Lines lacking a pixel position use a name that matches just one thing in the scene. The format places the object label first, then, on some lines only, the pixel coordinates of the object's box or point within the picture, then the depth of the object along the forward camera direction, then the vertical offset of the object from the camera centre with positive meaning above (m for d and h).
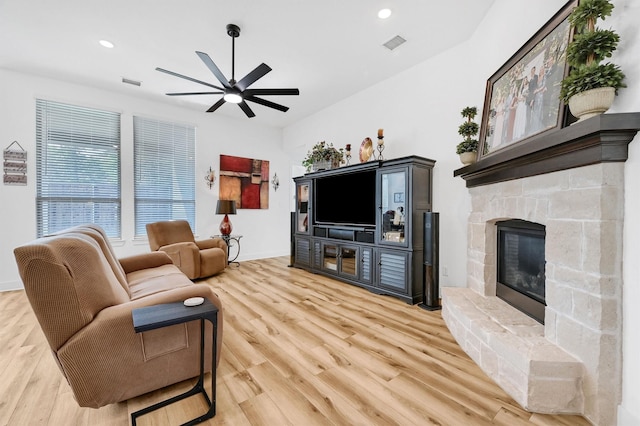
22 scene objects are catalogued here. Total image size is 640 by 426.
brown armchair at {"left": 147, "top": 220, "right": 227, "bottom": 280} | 4.01 -0.64
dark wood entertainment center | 3.18 -0.22
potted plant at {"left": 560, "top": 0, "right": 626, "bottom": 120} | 1.31 +0.72
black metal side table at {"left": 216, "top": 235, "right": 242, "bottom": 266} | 5.18 -0.72
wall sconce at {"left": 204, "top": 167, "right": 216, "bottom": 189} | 5.32 +0.61
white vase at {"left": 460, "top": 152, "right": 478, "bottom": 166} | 2.67 +0.54
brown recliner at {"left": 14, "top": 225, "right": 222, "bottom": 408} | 1.26 -0.63
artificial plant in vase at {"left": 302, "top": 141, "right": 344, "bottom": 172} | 4.43 +0.87
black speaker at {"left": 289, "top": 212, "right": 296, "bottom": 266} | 5.02 -0.57
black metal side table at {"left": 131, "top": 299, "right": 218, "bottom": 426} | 1.26 -0.54
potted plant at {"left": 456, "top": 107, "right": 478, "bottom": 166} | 2.68 +0.71
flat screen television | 3.72 +0.15
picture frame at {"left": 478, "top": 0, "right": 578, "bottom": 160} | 1.74 +0.92
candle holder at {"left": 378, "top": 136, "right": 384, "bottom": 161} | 3.67 +0.91
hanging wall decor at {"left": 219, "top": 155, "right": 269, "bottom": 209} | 5.54 +0.58
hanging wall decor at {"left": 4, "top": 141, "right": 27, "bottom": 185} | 3.73 +0.58
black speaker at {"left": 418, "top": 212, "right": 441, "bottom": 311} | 2.98 -0.60
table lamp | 4.98 -0.04
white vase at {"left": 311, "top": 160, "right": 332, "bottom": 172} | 4.48 +0.75
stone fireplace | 1.31 -0.38
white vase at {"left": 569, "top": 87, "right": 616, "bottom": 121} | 1.31 +0.56
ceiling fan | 2.50 +1.27
